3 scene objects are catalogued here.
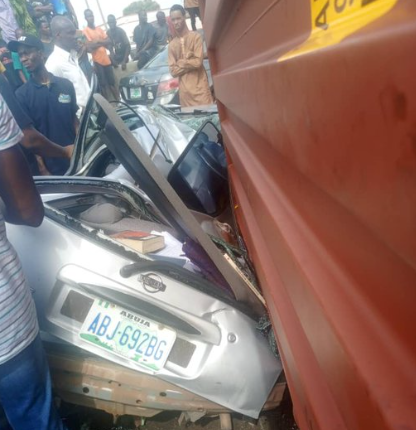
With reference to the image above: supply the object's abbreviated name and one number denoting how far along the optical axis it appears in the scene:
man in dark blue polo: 3.54
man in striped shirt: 1.34
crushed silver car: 1.55
